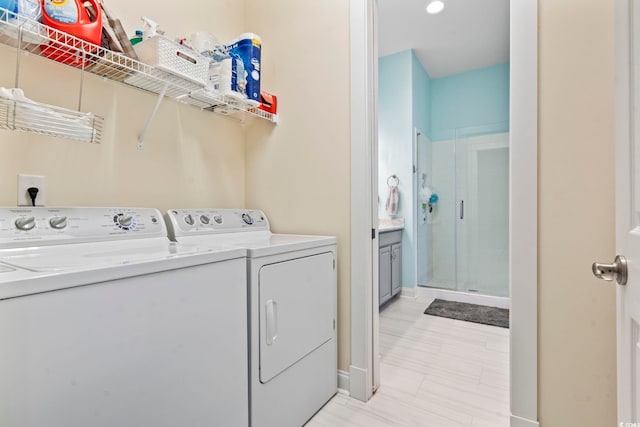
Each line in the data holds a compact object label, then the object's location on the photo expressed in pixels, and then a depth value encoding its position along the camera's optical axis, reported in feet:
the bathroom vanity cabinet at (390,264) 9.62
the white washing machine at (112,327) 2.08
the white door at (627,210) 2.06
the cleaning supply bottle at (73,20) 3.35
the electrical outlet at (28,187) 3.74
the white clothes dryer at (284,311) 3.85
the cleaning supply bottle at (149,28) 4.32
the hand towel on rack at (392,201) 11.63
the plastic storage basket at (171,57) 4.11
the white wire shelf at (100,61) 3.27
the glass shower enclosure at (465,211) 11.66
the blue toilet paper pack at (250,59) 5.45
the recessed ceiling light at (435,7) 8.68
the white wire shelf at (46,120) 3.18
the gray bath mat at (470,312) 9.07
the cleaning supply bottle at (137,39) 4.44
